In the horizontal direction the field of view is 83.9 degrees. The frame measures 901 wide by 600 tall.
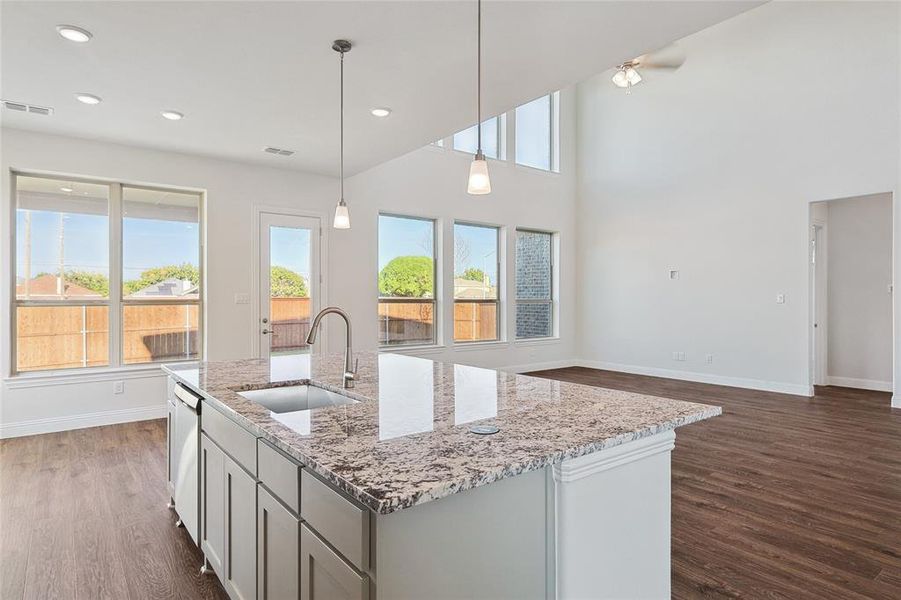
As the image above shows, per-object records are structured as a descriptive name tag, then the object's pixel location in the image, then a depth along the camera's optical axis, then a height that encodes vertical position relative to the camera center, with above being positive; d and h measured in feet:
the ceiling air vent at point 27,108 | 12.39 +4.80
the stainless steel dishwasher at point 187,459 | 7.48 -2.59
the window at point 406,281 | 21.99 +0.80
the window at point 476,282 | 24.31 +0.81
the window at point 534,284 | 26.66 +0.78
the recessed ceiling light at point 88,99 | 11.88 +4.78
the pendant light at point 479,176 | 7.32 +1.80
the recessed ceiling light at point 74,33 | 8.84 +4.75
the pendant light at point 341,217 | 10.84 +1.76
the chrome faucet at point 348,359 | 7.25 -0.94
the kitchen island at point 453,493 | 3.67 -1.69
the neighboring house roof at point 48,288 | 15.02 +0.28
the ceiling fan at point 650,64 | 18.65 +8.92
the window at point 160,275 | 16.63 +0.79
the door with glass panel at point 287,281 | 18.60 +0.64
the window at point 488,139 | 24.53 +8.03
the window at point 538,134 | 26.66 +9.01
